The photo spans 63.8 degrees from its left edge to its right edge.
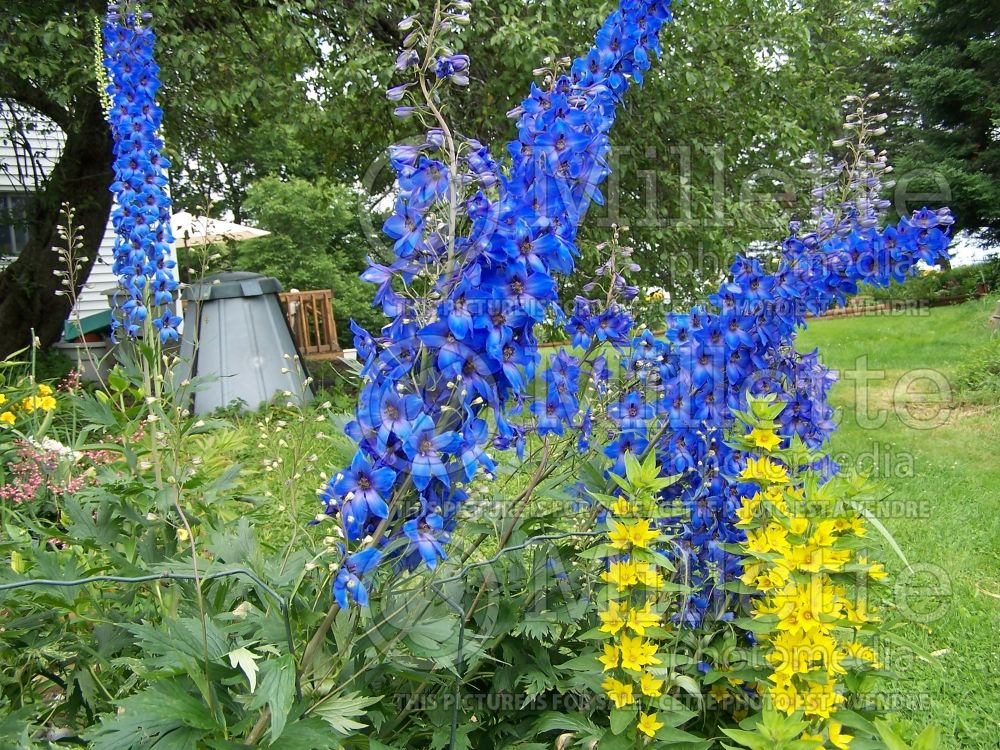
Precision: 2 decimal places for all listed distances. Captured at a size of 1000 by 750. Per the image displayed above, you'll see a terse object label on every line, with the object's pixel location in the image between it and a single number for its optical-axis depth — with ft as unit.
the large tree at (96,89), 17.63
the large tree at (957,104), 45.24
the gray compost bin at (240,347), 23.86
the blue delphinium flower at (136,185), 10.91
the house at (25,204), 24.59
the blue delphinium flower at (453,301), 4.19
